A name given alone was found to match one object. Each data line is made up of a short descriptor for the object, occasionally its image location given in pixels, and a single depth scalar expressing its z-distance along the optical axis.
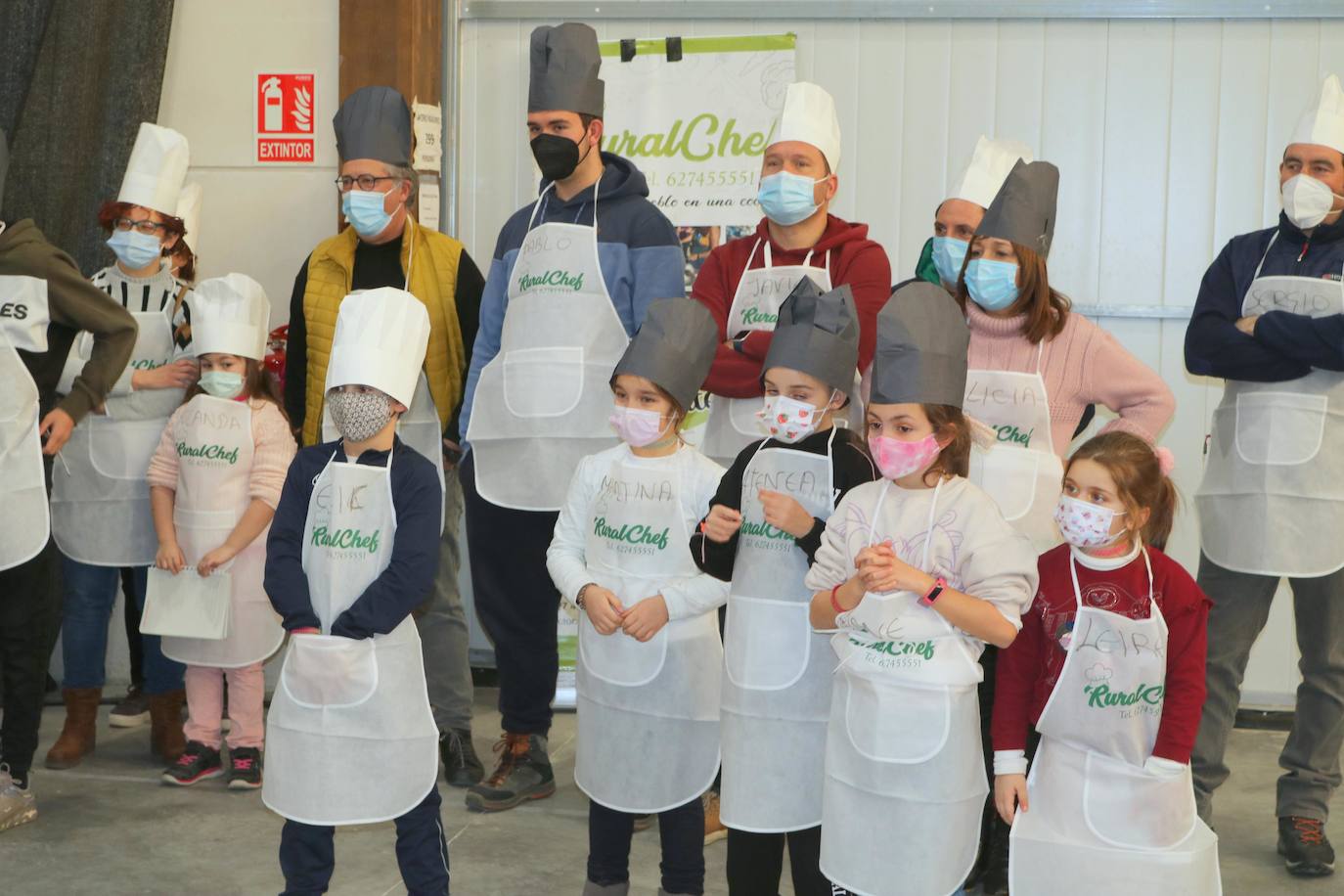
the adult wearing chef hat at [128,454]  3.89
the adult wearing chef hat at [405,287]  3.50
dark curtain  4.53
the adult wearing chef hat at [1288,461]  3.09
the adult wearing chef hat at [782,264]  2.96
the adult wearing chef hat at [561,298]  3.22
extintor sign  4.71
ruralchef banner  4.60
